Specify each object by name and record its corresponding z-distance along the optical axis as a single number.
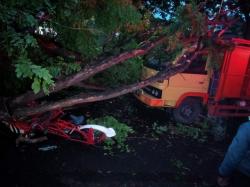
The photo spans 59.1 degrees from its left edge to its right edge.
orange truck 5.51
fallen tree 3.17
